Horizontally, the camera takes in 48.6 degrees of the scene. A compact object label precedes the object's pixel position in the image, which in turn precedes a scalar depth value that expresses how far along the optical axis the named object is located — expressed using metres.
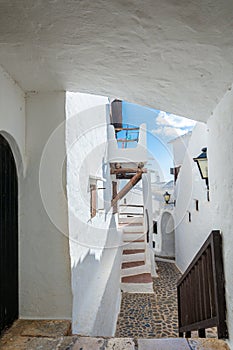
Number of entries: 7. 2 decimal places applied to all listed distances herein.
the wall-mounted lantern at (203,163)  2.31
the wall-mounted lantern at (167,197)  8.52
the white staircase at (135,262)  6.05
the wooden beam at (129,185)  6.89
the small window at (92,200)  3.40
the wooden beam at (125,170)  7.12
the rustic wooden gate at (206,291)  1.45
